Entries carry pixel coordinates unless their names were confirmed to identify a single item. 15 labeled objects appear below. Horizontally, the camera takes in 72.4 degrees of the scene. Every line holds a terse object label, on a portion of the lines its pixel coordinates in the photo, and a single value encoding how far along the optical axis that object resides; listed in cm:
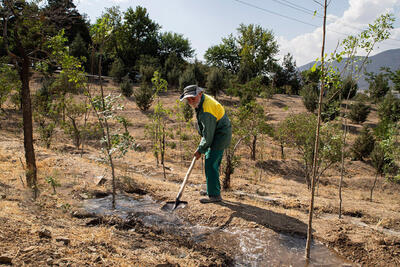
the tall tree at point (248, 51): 4472
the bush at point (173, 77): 3275
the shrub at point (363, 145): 1716
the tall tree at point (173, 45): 4528
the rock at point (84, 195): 612
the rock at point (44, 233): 344
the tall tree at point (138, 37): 4112
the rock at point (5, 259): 272
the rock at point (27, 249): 301
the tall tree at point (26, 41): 558
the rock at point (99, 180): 698
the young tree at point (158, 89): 948
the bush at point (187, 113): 1906
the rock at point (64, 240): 341
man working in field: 488
